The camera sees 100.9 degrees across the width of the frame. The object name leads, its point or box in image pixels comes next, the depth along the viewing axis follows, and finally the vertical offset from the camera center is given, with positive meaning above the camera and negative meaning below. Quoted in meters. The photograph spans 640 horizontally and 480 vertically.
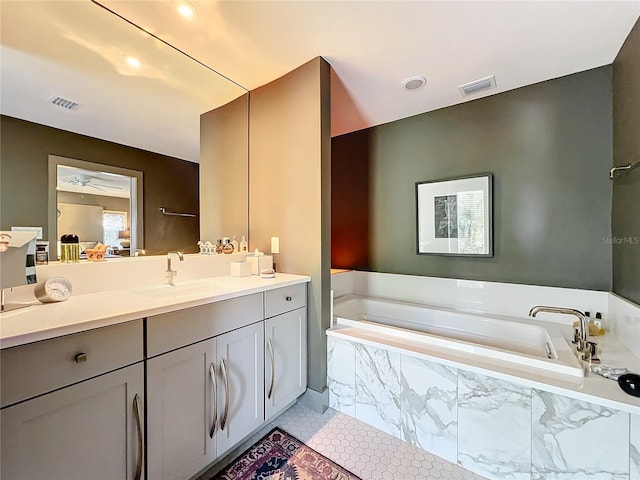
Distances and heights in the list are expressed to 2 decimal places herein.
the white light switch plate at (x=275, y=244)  2.02 -0.03
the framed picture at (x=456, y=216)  2.26 +0.21
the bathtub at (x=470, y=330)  1.37 -0.64
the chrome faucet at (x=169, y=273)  1.56 -0.19
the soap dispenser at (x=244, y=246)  2.14 -0.04
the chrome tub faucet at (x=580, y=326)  1.48 -0.50
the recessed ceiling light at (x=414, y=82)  2.00 +1.23
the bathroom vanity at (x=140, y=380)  0.79 -0.53
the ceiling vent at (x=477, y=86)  2.02 +1.22
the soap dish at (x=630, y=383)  1.08 -0.62
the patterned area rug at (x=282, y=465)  1.30 -1.16
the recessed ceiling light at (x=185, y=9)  1.36 +1.23
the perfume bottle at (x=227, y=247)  1.99 -0.05
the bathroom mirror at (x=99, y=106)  1.18 +0.75
